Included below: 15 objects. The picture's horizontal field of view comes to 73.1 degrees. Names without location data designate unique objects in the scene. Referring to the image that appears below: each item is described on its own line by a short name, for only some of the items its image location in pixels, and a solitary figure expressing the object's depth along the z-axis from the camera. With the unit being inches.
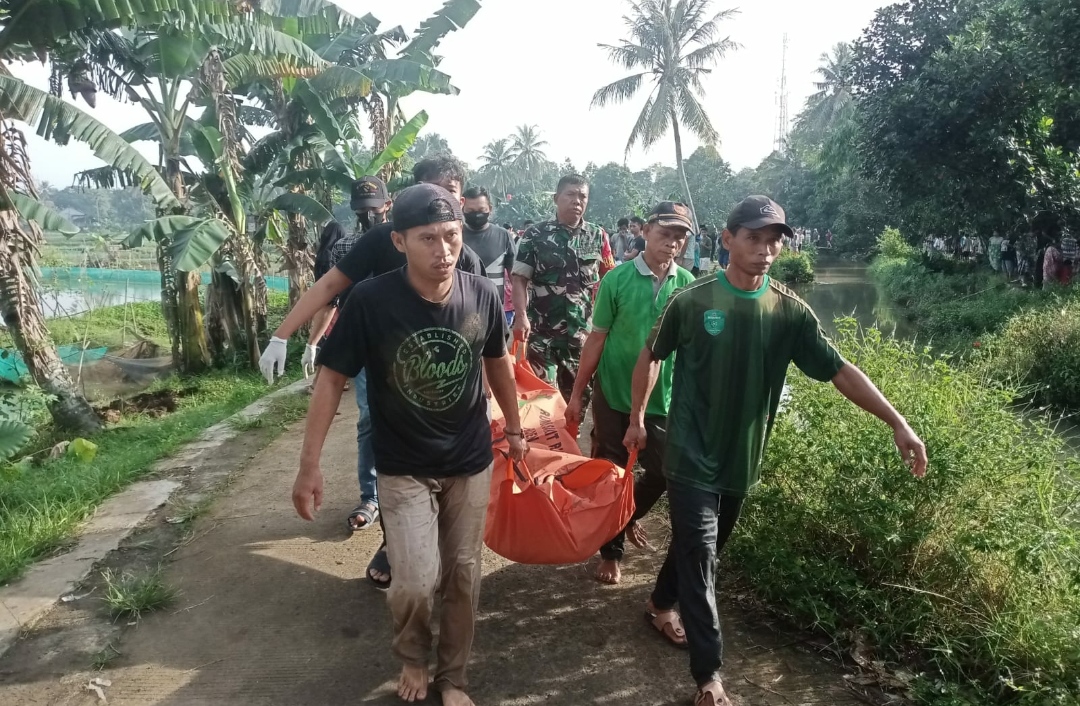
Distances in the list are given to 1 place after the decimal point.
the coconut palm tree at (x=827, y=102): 1406.3
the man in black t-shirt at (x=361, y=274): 119.1
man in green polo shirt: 132.9
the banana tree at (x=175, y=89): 310.0
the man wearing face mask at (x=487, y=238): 196.7
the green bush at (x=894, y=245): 891.4
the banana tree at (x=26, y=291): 251.9
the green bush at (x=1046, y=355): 270.4
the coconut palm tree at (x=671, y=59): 1007.0
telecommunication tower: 2098.1
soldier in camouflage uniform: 172.9
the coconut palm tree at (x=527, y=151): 2743.6
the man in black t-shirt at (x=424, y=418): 90.7
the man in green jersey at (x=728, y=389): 97.6
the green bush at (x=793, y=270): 799.1
